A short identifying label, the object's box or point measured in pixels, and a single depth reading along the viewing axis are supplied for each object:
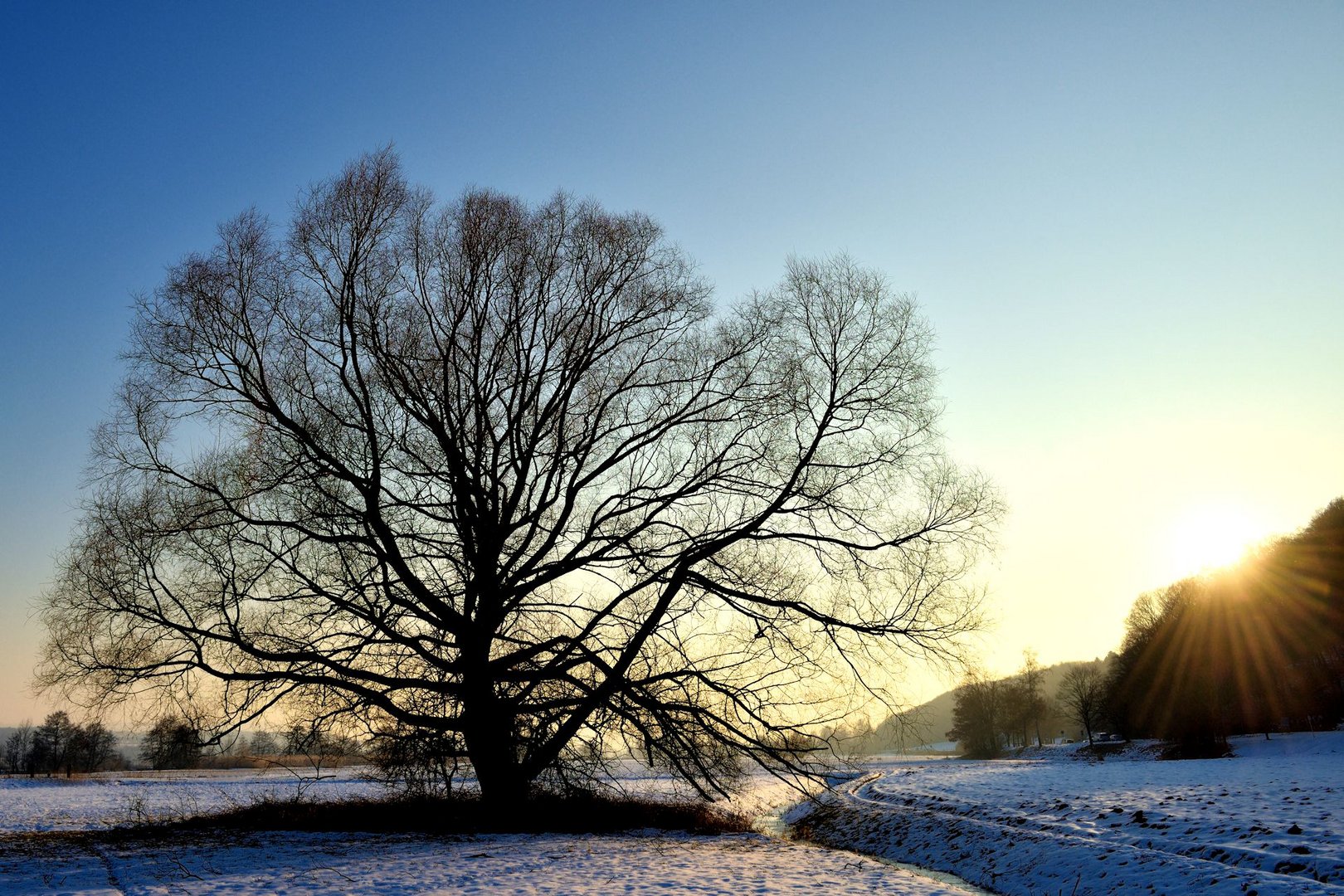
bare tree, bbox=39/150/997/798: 13.75
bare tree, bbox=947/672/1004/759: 86.06
